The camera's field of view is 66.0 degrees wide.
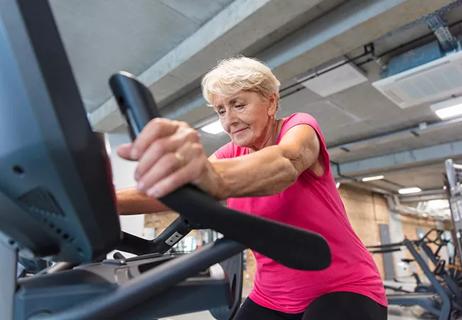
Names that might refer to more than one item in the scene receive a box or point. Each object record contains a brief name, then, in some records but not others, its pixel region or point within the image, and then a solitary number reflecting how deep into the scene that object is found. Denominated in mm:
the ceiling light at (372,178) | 9773
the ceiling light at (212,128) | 5437
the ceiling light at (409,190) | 12438
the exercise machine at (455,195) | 4410
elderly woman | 735
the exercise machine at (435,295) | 4605
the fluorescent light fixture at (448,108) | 4770
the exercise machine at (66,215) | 439
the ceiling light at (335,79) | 4120
